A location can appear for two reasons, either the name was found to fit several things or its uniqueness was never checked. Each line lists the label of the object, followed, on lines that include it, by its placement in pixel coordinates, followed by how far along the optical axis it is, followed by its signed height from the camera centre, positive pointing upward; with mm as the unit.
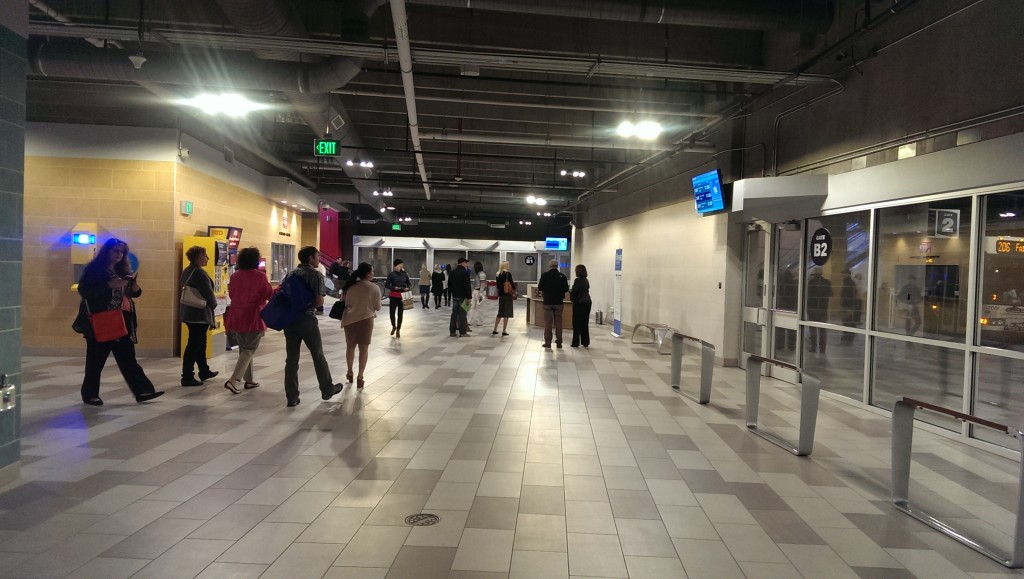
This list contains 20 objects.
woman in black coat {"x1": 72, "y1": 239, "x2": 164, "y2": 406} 5332 -410
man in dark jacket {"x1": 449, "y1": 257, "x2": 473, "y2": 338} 11820 -352
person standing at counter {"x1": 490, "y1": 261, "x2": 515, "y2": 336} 12375 -435
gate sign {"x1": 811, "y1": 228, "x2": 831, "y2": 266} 7164 +531
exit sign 8719 +1958
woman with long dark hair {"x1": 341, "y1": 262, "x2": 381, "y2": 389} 6367 -390
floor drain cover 3176 -1410
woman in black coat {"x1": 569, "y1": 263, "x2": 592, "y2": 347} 10656 -518
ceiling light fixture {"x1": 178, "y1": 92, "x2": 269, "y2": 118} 6789 +2089
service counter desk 13305 -777
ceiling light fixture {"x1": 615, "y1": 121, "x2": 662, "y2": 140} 7668 +2126
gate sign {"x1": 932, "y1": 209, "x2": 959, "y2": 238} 5453 +677
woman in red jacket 6082 -325
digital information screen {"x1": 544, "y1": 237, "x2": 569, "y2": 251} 22916 +1466
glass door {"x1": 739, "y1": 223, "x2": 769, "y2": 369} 8407 -113
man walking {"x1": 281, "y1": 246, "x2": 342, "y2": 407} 5695 -637
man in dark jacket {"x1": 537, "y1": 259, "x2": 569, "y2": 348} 10391 -293
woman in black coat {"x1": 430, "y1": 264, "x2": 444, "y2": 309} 20572 -339
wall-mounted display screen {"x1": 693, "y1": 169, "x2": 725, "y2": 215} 8555 +1432
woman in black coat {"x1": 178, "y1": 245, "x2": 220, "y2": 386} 6473 -545
